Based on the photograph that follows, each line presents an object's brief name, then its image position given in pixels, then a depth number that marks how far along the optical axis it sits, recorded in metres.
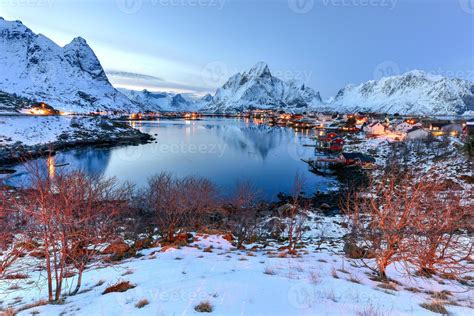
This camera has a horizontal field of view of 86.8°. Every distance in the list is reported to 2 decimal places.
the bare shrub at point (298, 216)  18.25
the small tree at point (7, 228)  7.27
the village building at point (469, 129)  58.97
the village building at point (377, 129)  88.19
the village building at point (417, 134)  67.88
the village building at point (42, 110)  92.56
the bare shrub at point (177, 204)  18.73
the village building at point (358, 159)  51.84
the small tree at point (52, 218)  7.18
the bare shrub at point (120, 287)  7.90
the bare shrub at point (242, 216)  20.05
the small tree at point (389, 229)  8.15
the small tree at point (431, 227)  8.01
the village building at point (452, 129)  72.04
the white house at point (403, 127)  83.68
